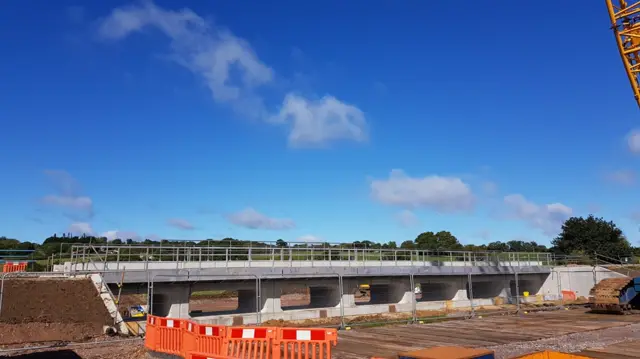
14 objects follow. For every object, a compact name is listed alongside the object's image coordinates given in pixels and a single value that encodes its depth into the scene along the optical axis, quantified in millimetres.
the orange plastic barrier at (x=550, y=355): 5742
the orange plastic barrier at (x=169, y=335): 10367
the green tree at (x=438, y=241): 100412
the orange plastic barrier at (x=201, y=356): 6852
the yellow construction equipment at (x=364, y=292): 52869
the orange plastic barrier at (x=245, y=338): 8703
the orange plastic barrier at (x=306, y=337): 8203
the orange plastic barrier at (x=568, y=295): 34438
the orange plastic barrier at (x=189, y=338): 9650
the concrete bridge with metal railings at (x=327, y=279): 19000
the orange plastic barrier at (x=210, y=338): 9023
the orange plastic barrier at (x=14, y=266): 22697
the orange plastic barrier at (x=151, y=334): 11336
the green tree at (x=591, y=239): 61812
